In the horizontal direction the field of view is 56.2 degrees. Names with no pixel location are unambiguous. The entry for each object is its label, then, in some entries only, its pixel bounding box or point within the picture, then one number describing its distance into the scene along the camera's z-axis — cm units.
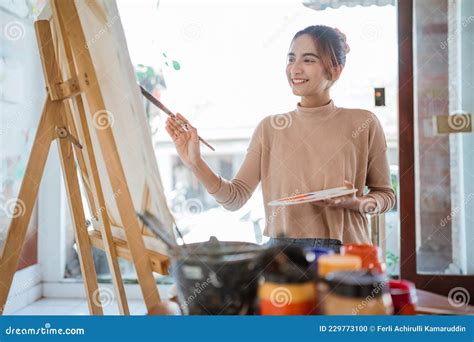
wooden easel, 75
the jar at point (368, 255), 59
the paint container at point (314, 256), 64
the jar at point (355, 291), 54
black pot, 60
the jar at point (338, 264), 57
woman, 88
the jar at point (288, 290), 58
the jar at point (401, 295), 60
